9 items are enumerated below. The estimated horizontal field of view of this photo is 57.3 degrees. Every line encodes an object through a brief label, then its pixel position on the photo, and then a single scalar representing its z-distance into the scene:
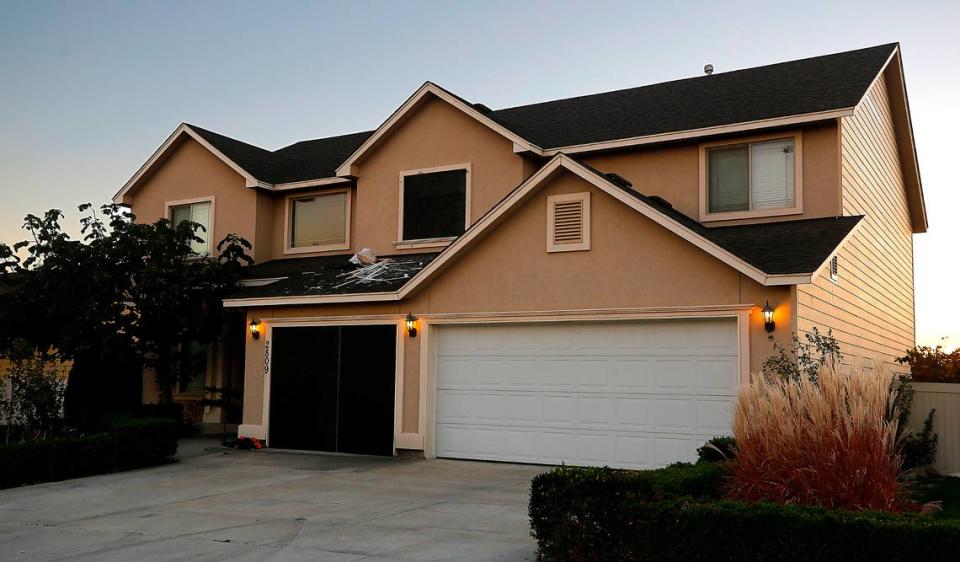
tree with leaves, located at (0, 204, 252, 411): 17.98
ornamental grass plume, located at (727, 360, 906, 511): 6.84
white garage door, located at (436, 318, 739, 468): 12.66
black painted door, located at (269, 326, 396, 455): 15.34
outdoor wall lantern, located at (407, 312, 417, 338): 15.02
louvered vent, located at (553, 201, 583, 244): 13.71
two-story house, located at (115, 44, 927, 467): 12.82
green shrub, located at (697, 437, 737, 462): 9.22
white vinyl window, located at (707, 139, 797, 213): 14.84
